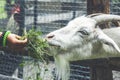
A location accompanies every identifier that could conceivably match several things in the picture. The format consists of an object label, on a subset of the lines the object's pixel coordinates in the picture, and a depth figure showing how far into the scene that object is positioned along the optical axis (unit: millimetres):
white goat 3857
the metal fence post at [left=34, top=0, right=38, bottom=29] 7161
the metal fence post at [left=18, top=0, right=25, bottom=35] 7231
